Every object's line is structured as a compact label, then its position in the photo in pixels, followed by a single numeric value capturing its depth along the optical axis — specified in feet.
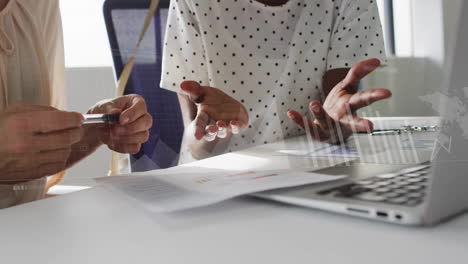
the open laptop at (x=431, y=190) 0.95
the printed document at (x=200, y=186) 1.25
